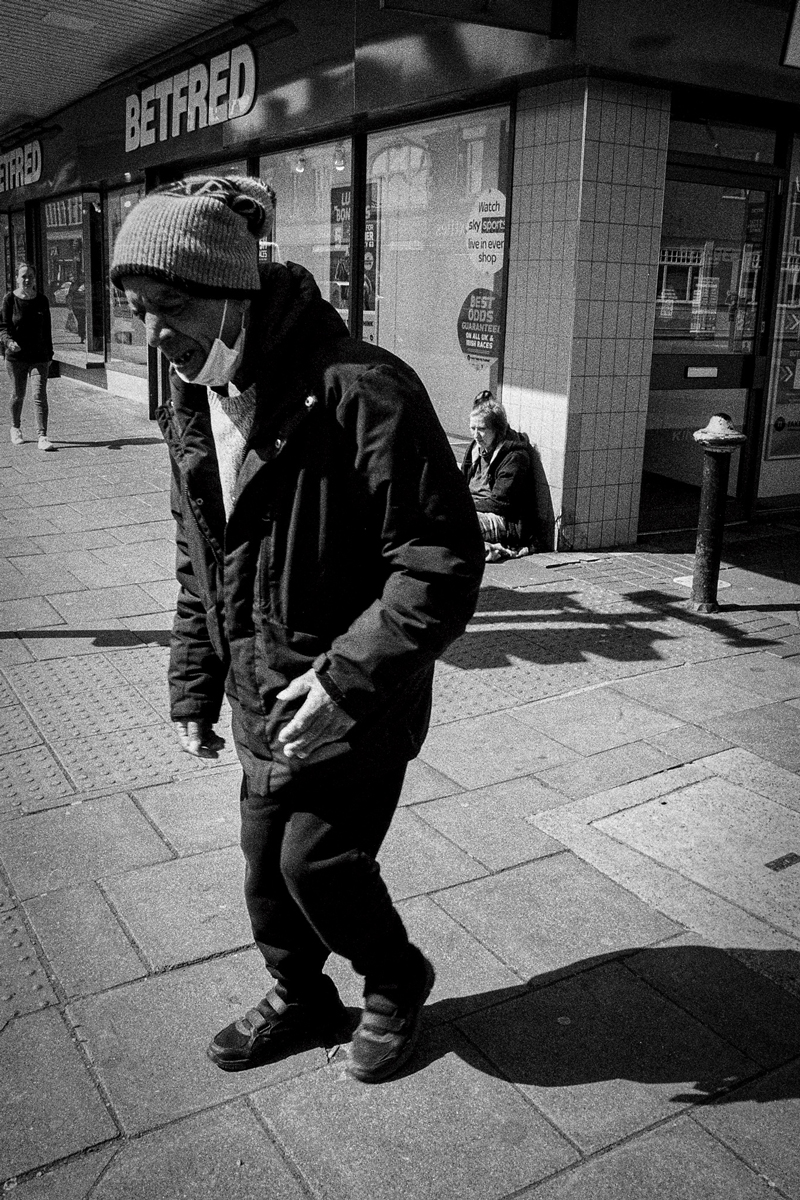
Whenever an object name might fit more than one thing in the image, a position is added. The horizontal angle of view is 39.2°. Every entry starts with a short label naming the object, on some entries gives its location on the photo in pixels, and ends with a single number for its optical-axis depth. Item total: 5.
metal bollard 6.11
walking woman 11.05
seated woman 7.32
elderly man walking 2.11
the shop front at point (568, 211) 6.90
